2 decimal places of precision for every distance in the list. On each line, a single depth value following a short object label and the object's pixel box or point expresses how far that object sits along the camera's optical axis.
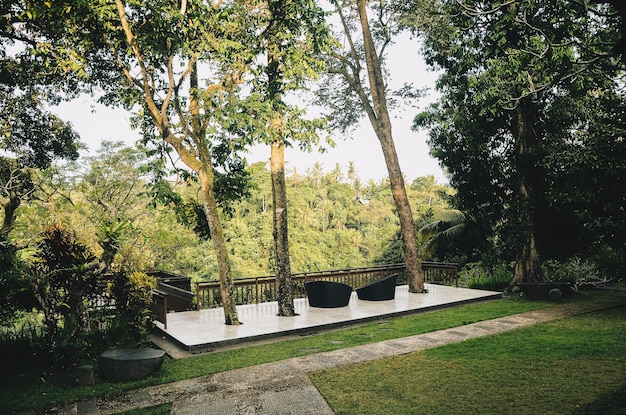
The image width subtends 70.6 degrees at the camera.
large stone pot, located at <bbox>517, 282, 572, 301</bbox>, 10.98
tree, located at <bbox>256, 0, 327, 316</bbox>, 8.84
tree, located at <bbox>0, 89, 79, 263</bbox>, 11.20
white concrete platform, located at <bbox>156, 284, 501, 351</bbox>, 7.98
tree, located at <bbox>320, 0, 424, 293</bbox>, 13.30
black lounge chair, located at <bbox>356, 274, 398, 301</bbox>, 11.51
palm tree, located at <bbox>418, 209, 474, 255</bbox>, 17.09
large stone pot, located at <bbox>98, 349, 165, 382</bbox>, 5.78
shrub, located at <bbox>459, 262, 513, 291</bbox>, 13.23
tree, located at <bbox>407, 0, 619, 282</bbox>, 12.21
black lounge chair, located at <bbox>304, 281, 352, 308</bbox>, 10.60
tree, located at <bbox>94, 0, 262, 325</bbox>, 7.89
